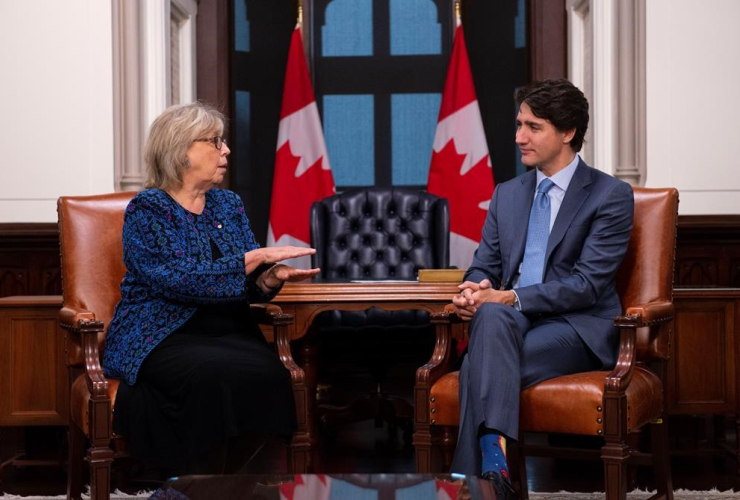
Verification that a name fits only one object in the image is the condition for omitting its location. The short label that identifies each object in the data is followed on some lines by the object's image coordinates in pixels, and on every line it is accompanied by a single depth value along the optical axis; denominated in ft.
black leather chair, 15.19
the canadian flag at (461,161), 18.98
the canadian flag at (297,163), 19.15
